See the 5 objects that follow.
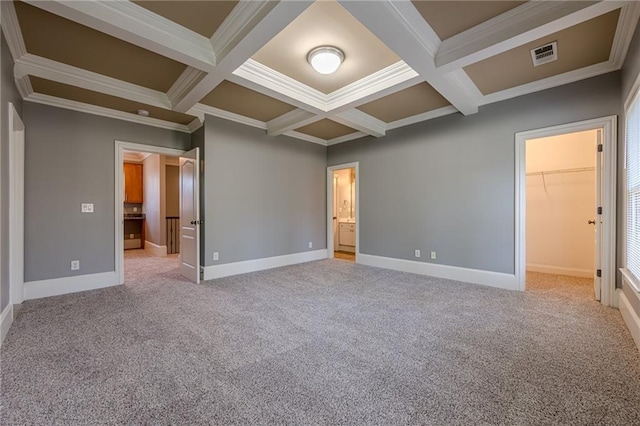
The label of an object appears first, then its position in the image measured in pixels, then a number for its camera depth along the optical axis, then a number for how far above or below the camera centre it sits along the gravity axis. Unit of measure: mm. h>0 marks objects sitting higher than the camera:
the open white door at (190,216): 4227 -61
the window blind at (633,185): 2355 +248
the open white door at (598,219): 3201 -77
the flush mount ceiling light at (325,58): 2826 +1614
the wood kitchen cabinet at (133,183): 7793 +837
